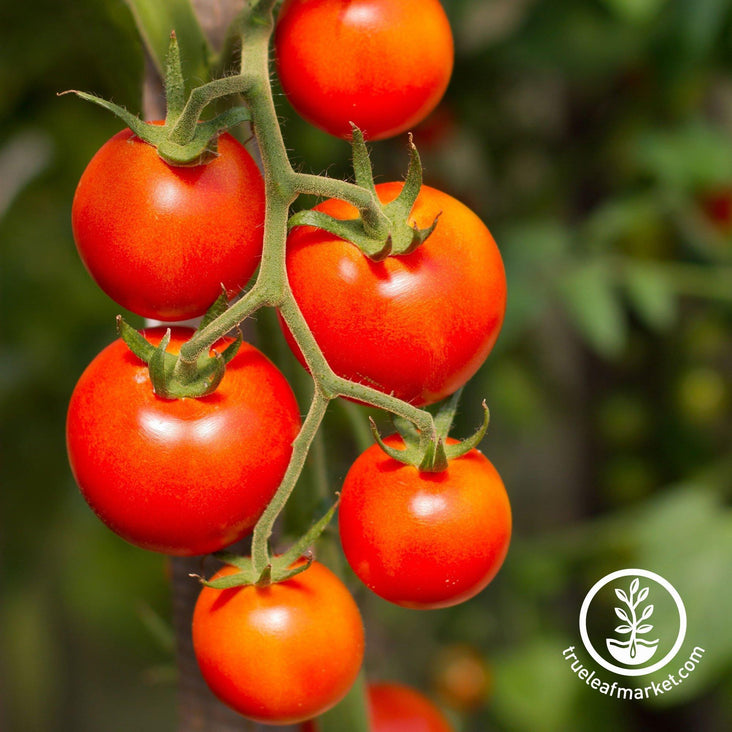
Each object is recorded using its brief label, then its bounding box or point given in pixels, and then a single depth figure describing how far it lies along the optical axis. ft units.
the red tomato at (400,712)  1.35
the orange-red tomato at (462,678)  2.75
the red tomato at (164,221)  1.09
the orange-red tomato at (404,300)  1.10
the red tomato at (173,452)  1.10
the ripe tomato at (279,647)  1.12
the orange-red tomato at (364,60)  1.12
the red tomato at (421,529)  1.12
